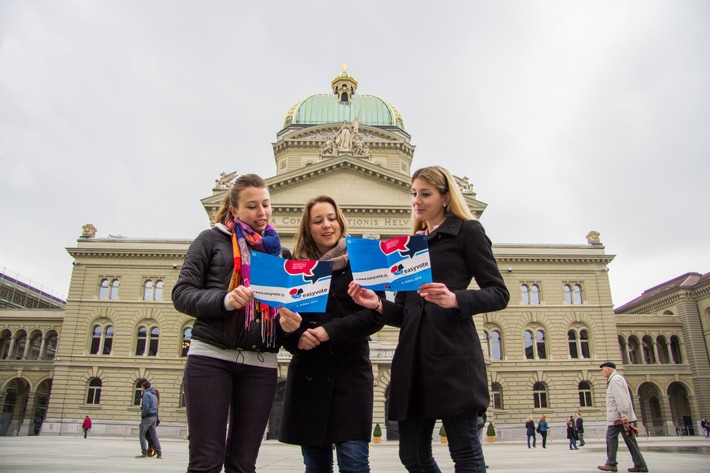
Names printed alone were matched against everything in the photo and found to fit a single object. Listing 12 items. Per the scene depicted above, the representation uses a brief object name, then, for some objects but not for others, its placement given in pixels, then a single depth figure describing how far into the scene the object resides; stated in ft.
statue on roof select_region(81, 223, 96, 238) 142.10
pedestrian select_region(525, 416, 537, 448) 87.89
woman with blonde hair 12.36
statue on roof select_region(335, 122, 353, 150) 134.92
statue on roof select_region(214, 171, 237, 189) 130.72
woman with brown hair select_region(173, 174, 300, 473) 12.53
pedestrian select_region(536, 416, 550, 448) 84.69
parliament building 125.18
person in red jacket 109.70
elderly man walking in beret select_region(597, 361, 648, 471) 31.76
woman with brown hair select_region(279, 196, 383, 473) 13.55
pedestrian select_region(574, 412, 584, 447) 84.68
